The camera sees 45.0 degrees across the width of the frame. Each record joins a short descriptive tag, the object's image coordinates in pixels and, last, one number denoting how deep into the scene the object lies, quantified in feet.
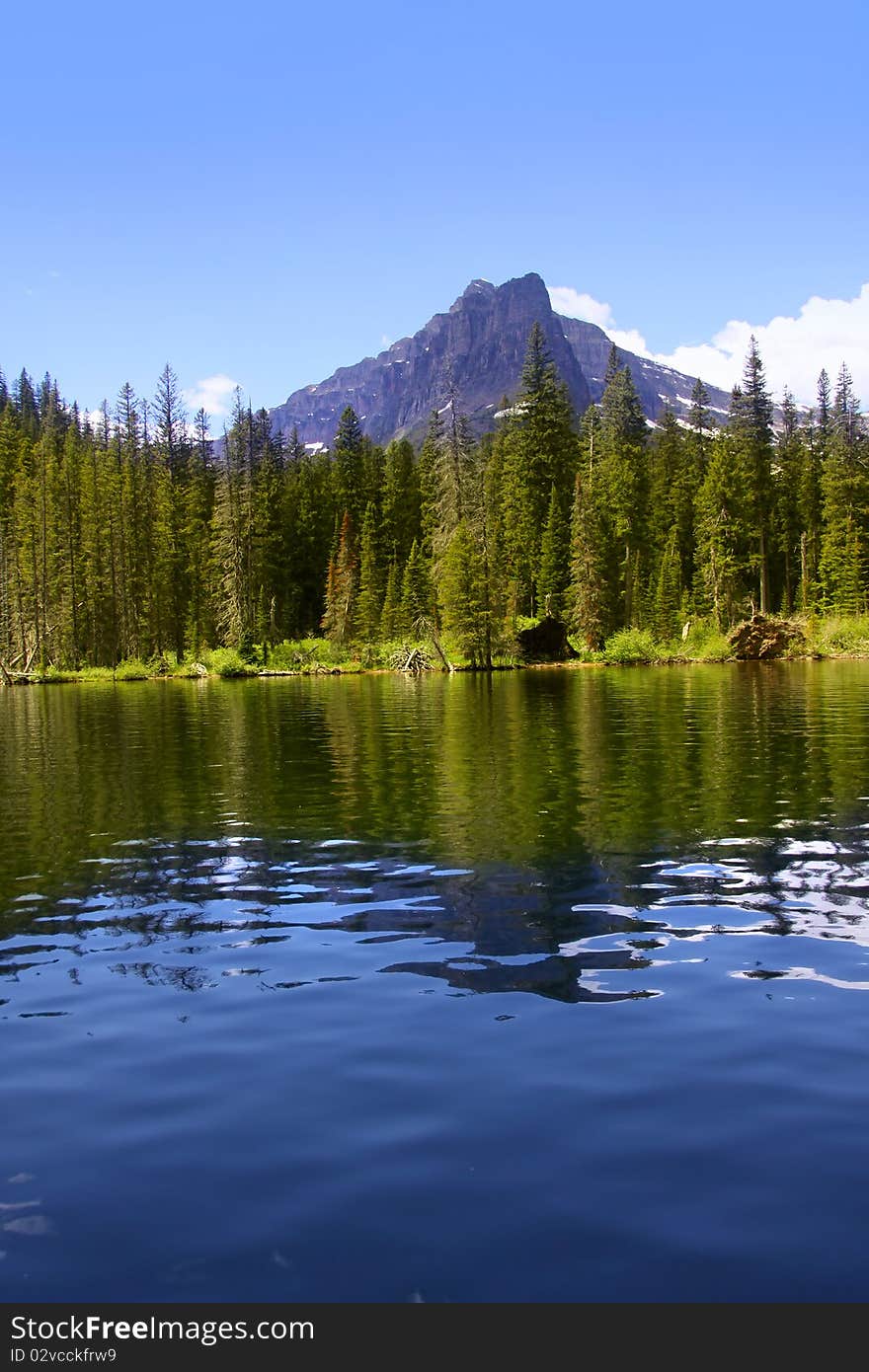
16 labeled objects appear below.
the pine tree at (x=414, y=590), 260.21
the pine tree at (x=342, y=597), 267.59
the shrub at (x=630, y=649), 237.25
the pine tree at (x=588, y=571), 244.42
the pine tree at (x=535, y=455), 278.05
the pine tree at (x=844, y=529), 273.33
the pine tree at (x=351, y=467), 331.16
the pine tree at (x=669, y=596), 254.68
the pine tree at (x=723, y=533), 254.88
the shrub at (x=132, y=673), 256.32
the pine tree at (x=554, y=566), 265.34
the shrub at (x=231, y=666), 244.63
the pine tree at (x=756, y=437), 281.33
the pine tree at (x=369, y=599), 268.21
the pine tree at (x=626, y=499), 284.82
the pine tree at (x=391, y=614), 265.34
